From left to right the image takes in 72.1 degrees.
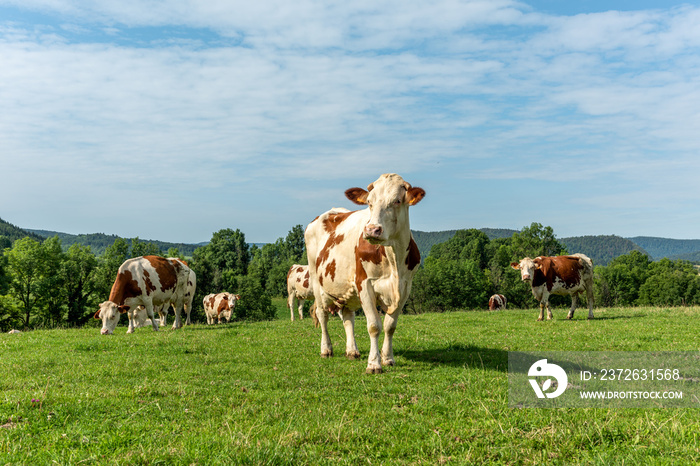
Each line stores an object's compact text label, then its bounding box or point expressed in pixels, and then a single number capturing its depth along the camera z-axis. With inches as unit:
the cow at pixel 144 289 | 669.3
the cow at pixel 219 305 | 1469.0
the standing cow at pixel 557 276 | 829.2
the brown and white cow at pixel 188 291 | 809.3
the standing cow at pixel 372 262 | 312.7
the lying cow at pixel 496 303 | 2078.2
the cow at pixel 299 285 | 1093.3
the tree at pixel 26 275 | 2170.3
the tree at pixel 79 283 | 2181.3
